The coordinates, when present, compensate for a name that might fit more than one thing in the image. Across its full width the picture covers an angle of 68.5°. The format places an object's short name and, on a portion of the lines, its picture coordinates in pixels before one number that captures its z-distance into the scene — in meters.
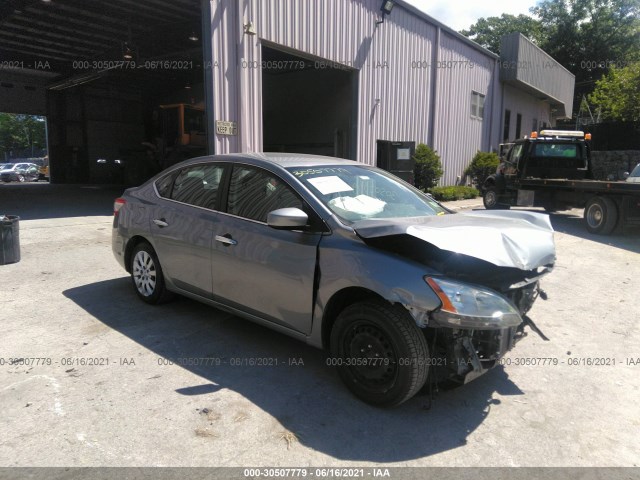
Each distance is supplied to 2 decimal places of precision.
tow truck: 10.55
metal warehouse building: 10.94
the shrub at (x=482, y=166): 20.70
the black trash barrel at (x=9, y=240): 6.66
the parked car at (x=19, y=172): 30.78
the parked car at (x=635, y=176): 11.56
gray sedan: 3.01
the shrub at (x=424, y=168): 16.83
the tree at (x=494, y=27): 47.91
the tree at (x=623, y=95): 23.22
